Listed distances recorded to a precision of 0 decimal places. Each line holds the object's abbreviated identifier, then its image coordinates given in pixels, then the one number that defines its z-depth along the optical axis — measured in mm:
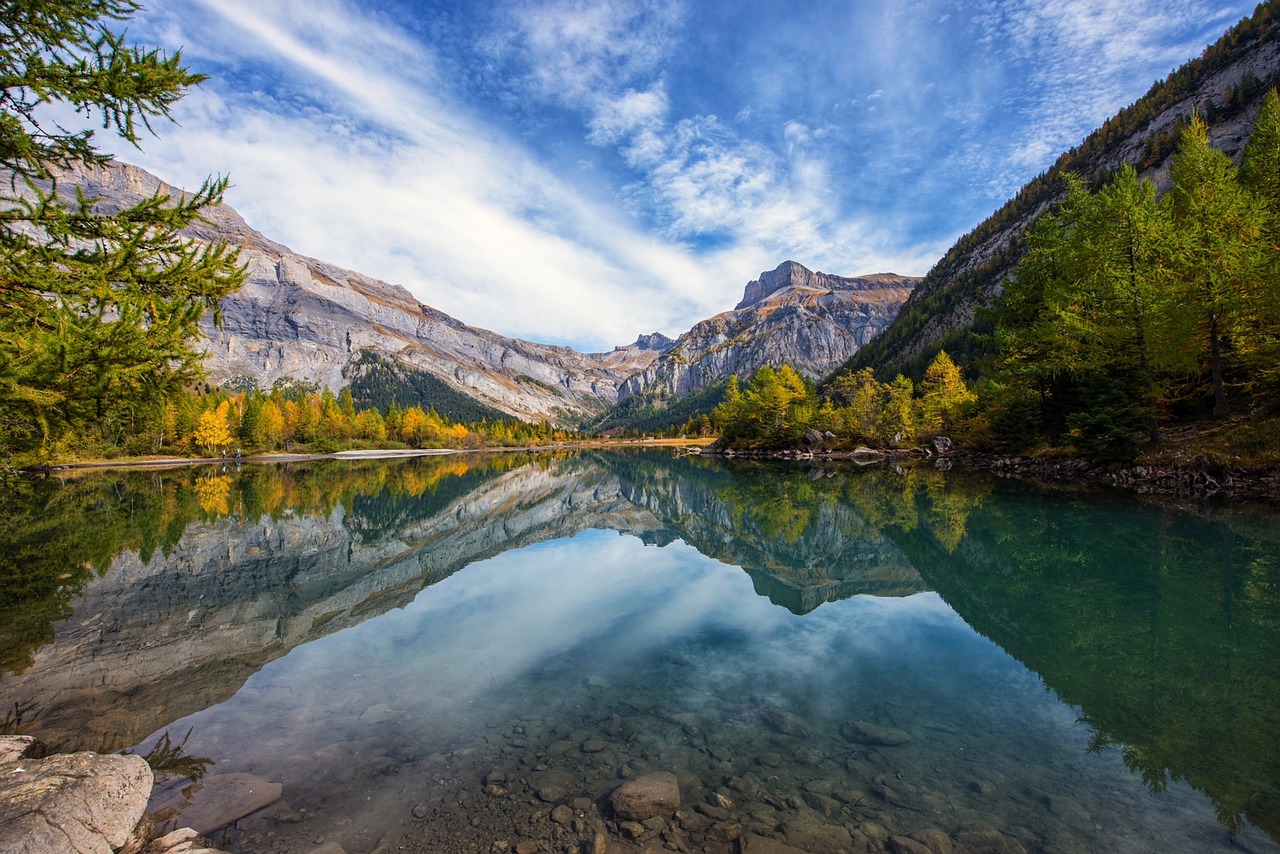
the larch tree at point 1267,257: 22953
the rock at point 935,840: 5074
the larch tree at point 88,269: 7148
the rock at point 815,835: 5227
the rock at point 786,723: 7574
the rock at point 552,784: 6250
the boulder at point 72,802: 4223
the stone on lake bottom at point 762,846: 5172
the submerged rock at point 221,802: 5656
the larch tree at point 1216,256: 24219
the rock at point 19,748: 6051
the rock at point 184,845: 4859
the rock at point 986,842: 5016
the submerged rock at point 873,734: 7191
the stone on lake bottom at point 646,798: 5805
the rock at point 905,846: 5090
